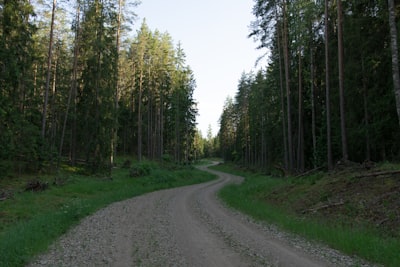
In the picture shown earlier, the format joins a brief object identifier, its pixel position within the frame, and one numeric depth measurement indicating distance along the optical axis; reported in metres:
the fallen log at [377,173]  12.24
